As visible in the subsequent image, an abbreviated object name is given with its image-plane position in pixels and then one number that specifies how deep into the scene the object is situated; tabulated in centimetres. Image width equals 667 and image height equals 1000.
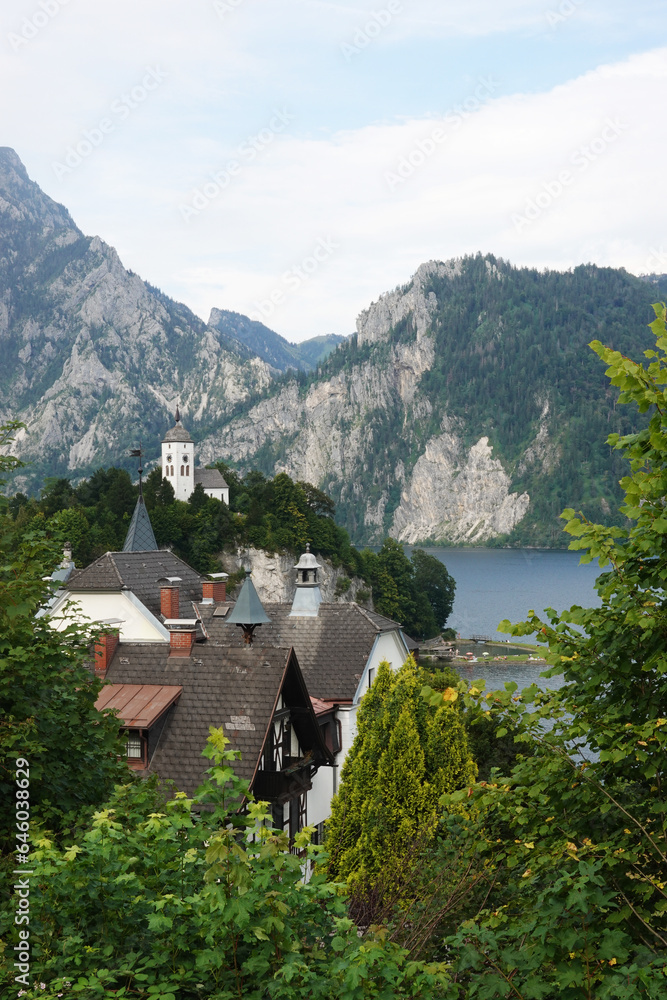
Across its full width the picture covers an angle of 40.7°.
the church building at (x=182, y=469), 13825
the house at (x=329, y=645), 2842
